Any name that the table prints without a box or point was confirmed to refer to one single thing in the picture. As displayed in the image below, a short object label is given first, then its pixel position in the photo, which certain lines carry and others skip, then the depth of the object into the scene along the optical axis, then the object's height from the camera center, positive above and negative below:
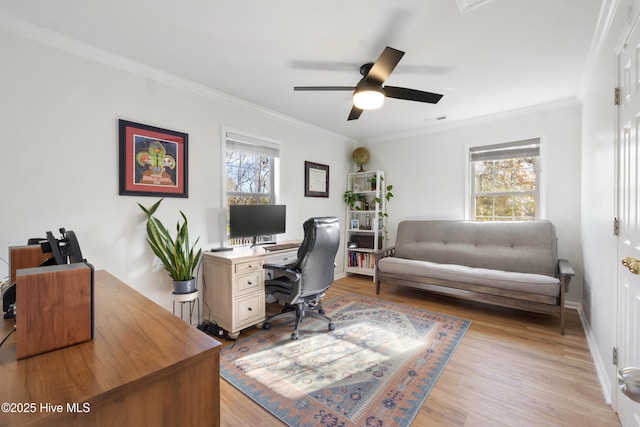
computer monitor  2.78 -0.09
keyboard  2.91 -0.39
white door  1.21 -0.01
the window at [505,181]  3.38 +0.42
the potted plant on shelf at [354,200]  4.58 +0.22
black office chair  2.31 -0.53
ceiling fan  1.96 +0.98
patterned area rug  1.57 -1.14
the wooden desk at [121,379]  0.58 -0.40
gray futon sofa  2.61 -0.63
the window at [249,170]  3.01 +0.52
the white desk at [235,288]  2.37 -0.70
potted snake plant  2.23 -0.33
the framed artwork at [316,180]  3.91 +0.50
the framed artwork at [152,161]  2.19 +0.46
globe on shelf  4.59 +0.99
